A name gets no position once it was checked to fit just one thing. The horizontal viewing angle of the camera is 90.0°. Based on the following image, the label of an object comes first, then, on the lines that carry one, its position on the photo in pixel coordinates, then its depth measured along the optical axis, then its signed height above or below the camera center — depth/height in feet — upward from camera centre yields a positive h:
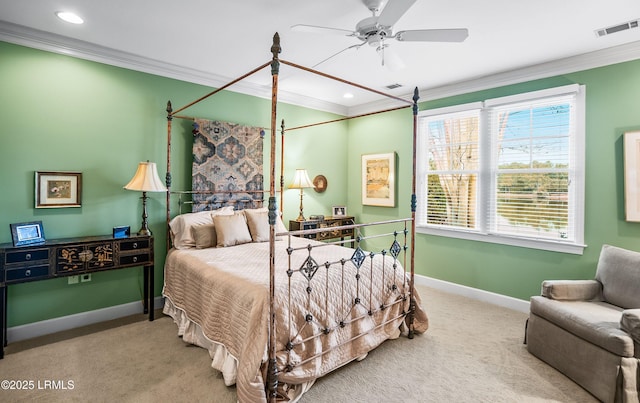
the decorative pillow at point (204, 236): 11.10 -1.31
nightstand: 14.96 -1.25
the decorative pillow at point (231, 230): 11.21 -1.12
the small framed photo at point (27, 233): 8.89 -1.04
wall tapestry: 12.50 +1.47
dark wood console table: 8.54 -1.80
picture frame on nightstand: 17.42 -0.63
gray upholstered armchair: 6.54 -2.90
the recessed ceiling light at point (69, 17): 8.46 +4.89
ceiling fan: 7.13 +4.01
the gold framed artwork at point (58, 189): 9.77 +0.25
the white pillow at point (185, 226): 11.24 -1.00
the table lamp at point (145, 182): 10.52 +0.54
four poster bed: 6.58 -2.40
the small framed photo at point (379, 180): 16.15 +1.06
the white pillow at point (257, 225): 12.02 -1.00
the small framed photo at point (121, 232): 10.35 -1.12
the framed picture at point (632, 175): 9.61 +0.81
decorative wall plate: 16.97 +0.86
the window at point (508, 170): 11.08 +1.21
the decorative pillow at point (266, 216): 12.48 -0.84
